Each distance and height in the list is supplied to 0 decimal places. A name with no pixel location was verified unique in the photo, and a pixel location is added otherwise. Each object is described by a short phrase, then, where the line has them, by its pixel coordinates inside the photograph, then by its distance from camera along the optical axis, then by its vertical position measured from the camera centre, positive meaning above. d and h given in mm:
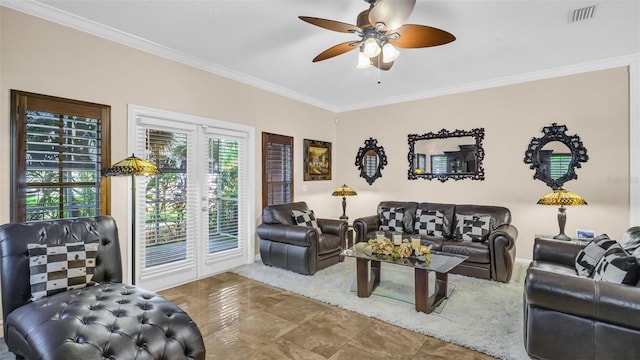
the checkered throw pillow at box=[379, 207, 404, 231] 4992 -665
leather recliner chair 4051 -879
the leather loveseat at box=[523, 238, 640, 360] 1864 -921
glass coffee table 2953 -974
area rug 2514 -1304
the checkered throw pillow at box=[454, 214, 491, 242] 4223 -694
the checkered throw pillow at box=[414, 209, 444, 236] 4652 -676
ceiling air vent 2758 +1558
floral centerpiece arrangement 3244 -769
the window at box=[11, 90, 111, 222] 2613 +223
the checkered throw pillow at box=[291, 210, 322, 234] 4590 -597
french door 3527 -249
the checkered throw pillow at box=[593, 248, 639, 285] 2002 -625
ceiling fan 2117 +1179
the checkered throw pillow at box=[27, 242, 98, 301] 2066 -620
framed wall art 5770 +401
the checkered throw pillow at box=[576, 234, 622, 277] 2426 -636
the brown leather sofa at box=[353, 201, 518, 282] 3744 -853
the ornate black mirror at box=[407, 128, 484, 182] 4961 +426
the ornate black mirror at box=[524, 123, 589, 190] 4195 +340
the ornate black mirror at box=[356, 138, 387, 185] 5965 +395
